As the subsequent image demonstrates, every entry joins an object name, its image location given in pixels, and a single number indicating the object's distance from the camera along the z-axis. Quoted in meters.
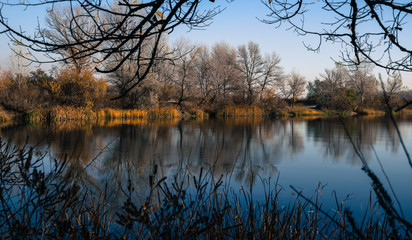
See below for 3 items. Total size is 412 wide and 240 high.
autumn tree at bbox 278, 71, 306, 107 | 35.72
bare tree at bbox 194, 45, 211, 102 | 32.88
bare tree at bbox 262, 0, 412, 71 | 1.88
